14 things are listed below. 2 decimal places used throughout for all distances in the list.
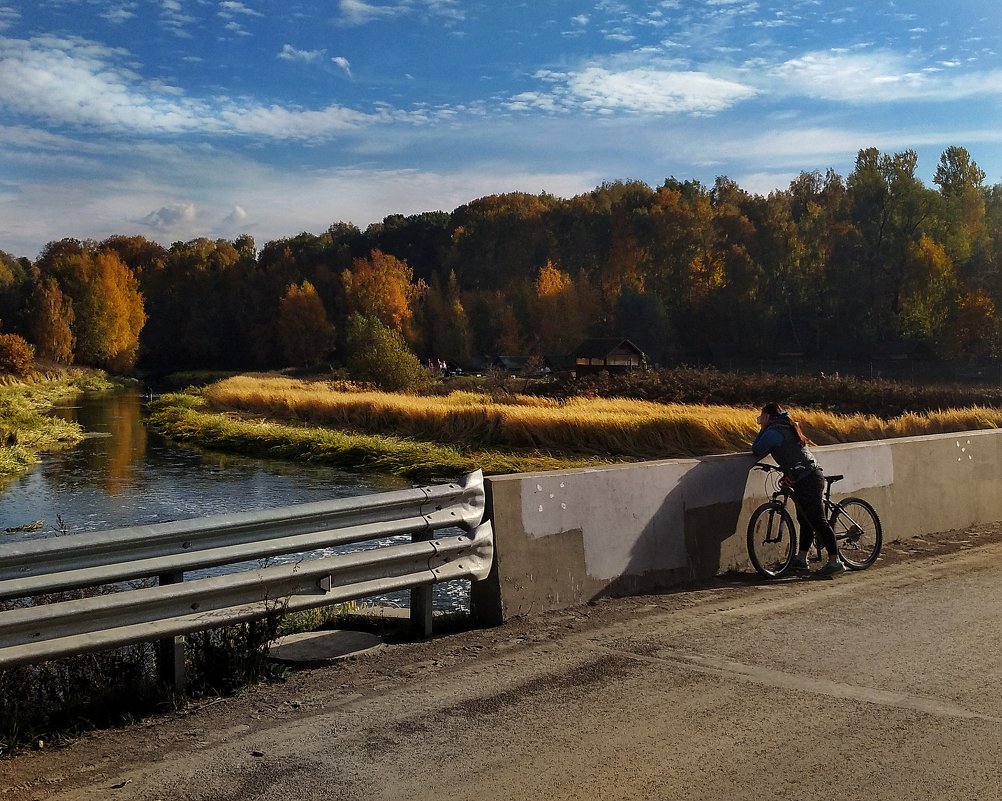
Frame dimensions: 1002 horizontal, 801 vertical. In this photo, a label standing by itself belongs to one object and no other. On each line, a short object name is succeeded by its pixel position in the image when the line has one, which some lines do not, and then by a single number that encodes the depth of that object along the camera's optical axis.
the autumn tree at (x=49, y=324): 94.62
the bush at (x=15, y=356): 78.19
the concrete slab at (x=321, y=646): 6.27
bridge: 4.41
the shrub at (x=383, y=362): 52.31
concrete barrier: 7.12
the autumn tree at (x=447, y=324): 96.62
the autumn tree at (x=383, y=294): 102.19
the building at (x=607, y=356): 56.72
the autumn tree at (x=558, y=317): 93.19
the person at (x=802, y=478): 8.69
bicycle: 8.69
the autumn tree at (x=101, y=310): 104.56
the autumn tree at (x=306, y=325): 115.81
